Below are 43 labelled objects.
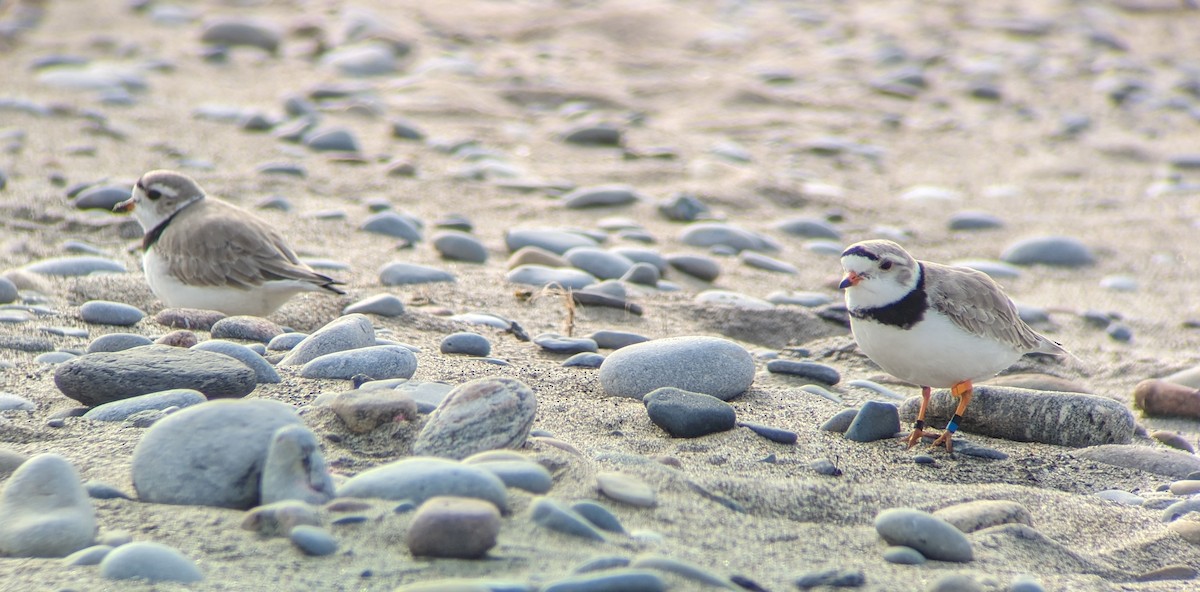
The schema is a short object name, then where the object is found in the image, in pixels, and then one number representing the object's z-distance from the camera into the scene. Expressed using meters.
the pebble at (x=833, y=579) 5.22
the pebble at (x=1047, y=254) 13.88
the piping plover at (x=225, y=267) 9.34
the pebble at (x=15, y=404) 6.83
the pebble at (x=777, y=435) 7.21
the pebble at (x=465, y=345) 8.64
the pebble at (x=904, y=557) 5.58
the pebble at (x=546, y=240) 12.20
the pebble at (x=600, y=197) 14.13
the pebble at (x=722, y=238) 13.11
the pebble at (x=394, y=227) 12.23
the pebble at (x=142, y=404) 6.62
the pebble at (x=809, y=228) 14.03
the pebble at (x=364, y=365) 7.58
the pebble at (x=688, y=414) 7.11
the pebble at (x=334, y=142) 15.59
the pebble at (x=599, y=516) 5.37
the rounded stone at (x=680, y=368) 7.90
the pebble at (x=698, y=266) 11.84
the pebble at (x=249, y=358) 7.39
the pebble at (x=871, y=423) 7.68
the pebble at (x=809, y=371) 9.10
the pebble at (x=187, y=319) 8.97
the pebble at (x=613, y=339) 9.37
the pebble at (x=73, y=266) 10.00
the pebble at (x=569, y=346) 9.12
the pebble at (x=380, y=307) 9.48
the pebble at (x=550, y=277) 10.98
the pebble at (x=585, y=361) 8.74
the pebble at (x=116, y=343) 7.98
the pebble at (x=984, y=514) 6.11
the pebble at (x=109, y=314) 8.77
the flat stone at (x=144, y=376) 6.85
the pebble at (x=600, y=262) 11.59
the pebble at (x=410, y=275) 10.67
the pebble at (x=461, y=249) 11.77
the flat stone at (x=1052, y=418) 7.94
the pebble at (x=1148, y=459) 7.48
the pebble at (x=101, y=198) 12.16
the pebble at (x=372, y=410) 6.46
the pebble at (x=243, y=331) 8.70
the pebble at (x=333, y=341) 7.89
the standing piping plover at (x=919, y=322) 7.59
